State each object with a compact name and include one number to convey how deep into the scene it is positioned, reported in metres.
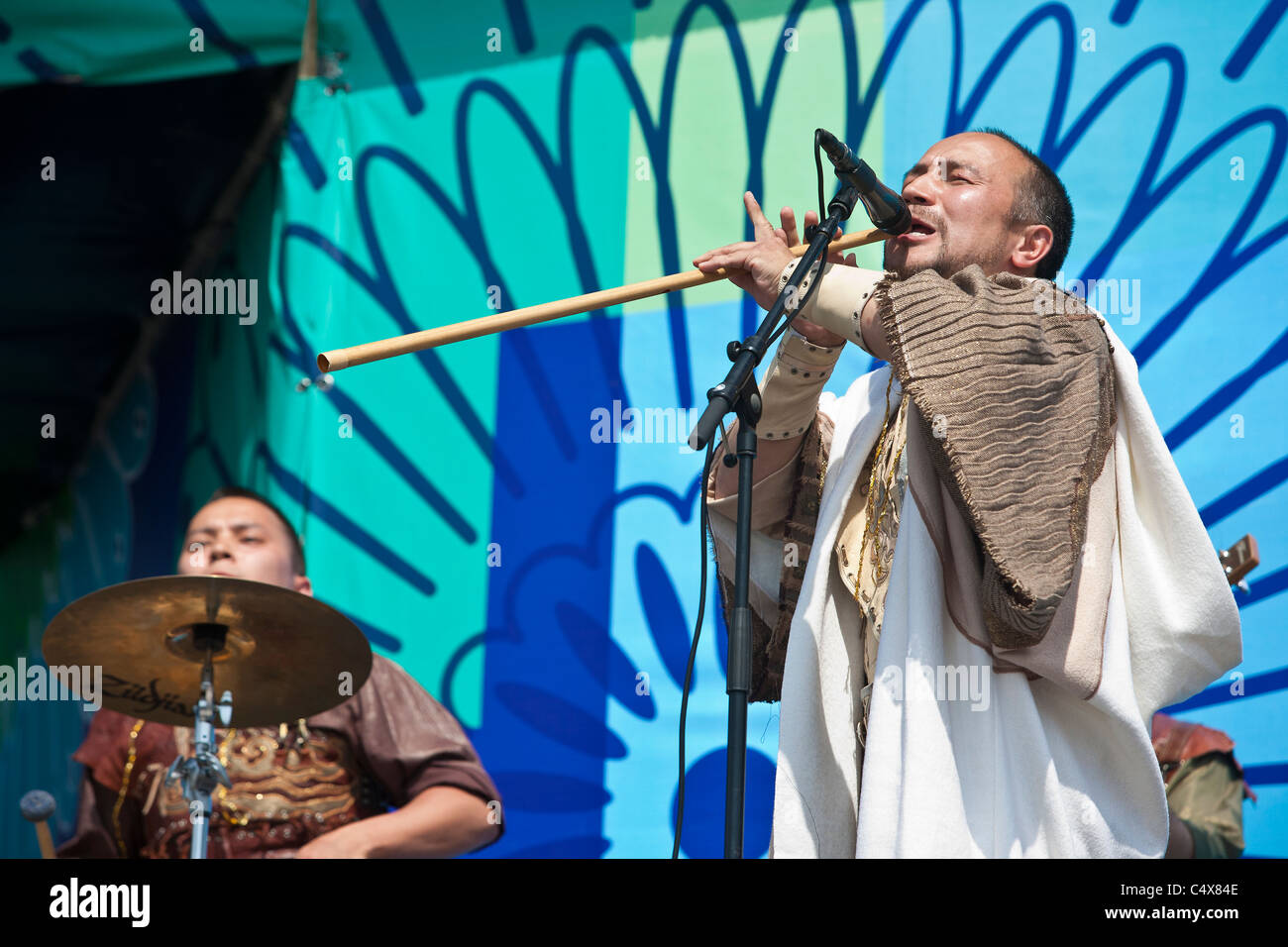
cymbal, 5.92
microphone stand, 3.84
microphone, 4.55
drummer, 6.19
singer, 4.10
